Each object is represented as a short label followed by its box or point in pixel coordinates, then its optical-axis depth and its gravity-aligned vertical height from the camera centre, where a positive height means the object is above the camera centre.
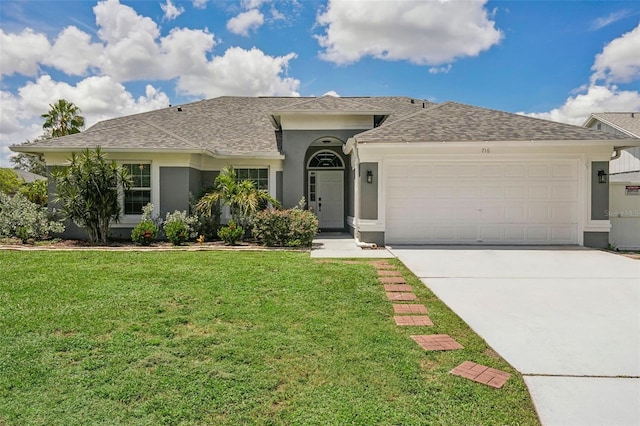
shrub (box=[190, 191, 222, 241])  12.37 -0.66
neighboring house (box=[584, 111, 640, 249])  12.51 -0.39
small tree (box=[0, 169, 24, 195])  24.55 +1.34
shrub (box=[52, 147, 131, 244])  11.24 +0.35
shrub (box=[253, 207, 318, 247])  11.30 -0.78
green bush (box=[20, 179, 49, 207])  20.97 +0.58
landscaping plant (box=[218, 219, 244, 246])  11.70 -0.98
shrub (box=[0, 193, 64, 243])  11.70 -0.56
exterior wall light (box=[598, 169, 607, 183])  11.46 +0.79
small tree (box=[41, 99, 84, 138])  28.47 +6.29
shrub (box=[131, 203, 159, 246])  11.59 -0.88
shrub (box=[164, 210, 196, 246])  11.48 -0.78
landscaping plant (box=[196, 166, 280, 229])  12.09 +0.16
